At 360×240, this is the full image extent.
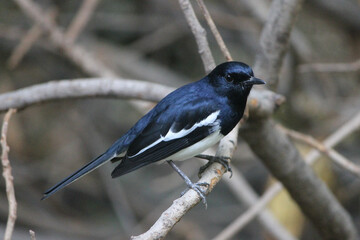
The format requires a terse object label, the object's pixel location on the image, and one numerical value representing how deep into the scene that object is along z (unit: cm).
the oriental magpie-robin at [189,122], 580
